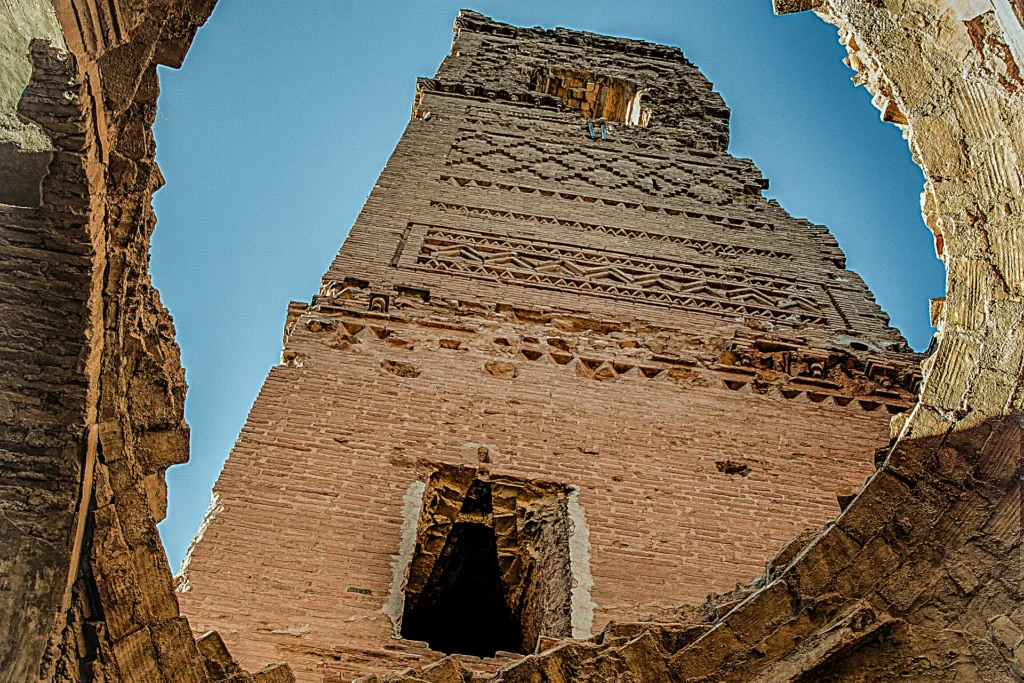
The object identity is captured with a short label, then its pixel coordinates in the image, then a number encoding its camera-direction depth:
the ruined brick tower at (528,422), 3.52
